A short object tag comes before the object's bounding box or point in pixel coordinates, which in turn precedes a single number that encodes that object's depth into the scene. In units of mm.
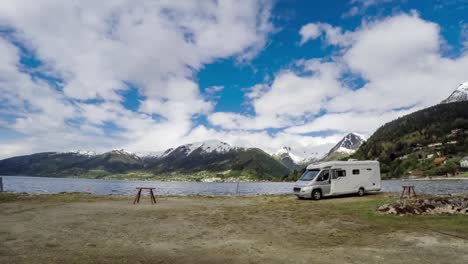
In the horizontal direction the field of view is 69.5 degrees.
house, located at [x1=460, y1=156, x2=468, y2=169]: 189250
